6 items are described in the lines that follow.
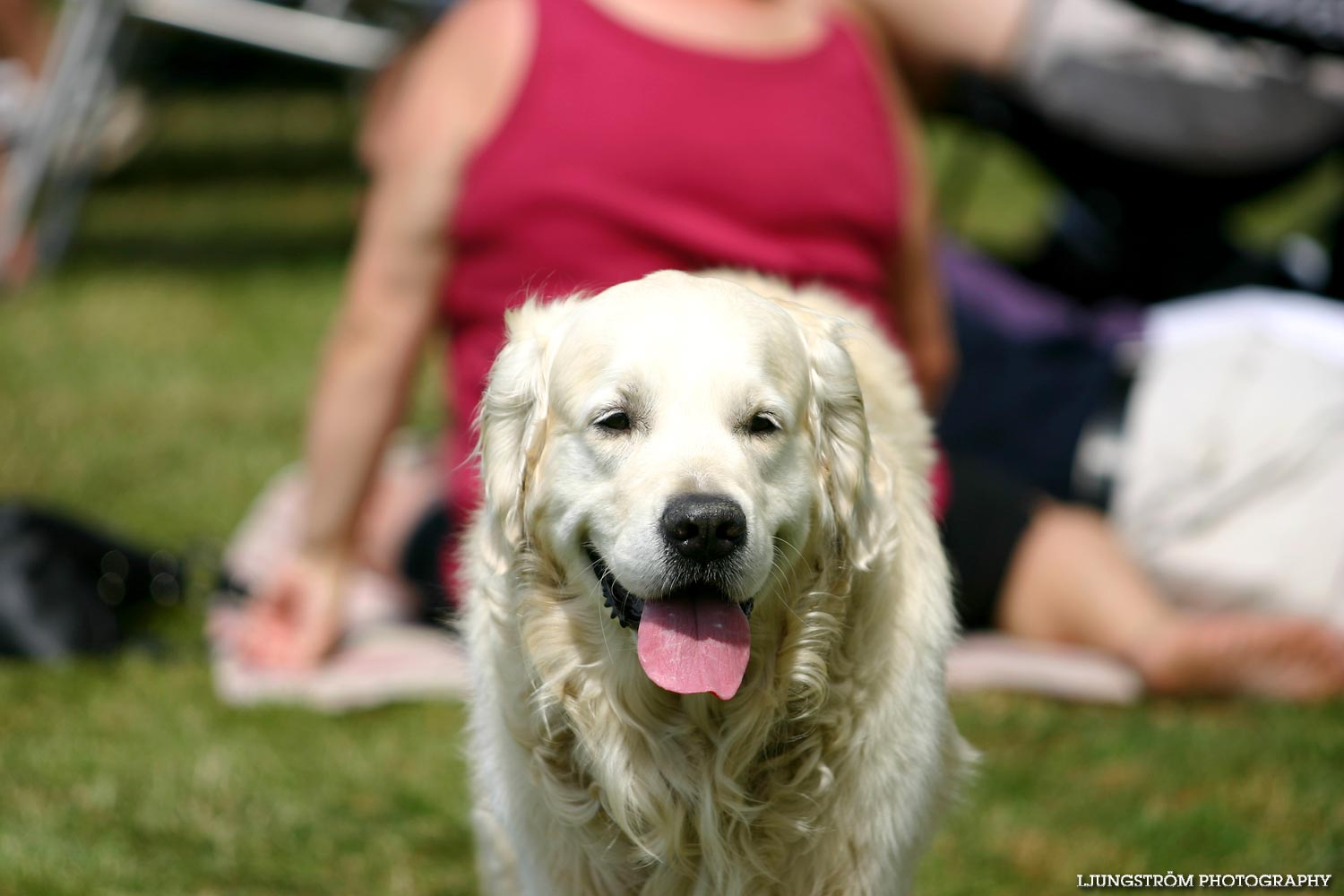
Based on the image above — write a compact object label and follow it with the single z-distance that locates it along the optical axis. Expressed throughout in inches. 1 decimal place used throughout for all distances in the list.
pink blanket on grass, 284.2
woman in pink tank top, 256.1
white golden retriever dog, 150.5
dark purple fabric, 329.4
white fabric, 301.3
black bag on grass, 295.1
